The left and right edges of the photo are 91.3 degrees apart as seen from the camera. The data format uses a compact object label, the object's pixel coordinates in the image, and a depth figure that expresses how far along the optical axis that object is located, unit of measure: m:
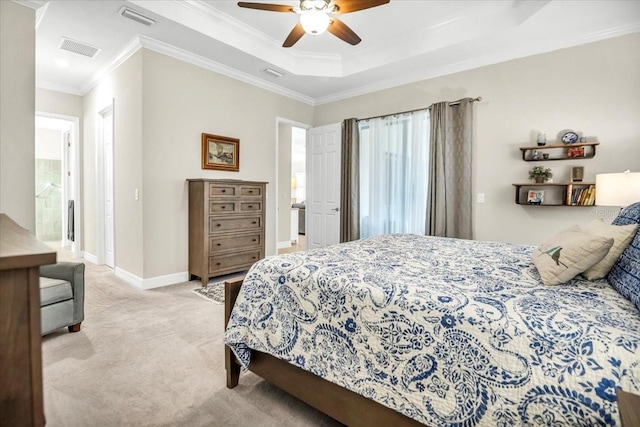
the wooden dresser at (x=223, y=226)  3.63
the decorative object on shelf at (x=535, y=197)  3.34
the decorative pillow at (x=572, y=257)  1.31
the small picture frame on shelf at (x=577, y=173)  3.18
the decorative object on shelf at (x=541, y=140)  3.34
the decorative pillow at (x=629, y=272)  1.14
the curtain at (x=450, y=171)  3.81
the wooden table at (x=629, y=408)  0.60
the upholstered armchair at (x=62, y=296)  2.25
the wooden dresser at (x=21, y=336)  0.53
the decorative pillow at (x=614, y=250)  1.39
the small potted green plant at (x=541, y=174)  3.33
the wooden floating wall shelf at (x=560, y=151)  3.14
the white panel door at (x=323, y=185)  5.04
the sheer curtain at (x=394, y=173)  4.22
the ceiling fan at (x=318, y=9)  2.38
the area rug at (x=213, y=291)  3.26
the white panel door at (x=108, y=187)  4.41
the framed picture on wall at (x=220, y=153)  4.04
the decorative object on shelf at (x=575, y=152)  3.17
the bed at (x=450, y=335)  0.89
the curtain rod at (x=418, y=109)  3.77
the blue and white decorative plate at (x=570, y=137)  3.19
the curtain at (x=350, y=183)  4.78
